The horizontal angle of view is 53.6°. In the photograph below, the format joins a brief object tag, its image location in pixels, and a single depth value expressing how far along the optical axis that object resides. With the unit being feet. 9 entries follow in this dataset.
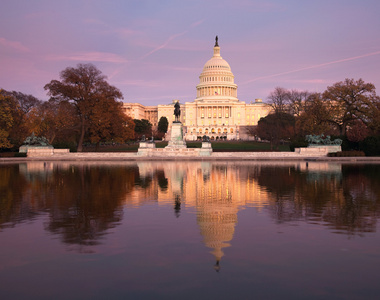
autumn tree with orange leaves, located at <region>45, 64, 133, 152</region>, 168.96
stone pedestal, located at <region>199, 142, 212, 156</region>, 155.12
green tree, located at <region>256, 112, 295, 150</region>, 212.04
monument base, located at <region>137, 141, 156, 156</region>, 157.07
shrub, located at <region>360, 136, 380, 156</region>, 147.95
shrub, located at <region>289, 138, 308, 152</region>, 169.27
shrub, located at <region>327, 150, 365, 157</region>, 145.79
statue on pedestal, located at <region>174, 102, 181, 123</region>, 171.59
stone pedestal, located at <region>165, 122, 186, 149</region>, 167.26
